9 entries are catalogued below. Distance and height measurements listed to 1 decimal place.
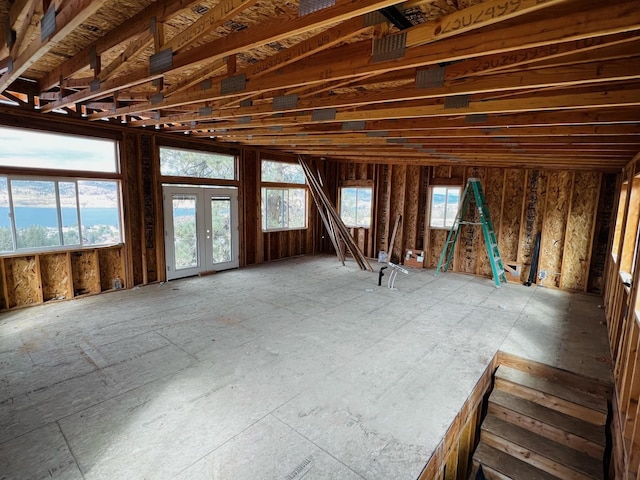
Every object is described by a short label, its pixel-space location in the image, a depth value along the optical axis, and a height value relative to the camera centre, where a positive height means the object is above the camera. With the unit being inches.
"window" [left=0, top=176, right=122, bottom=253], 188.4 -14.9
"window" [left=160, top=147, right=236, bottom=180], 260.1 +23.0
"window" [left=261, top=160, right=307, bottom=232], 338.6 -3.5
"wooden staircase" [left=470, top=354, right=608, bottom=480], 120.8 -90.1
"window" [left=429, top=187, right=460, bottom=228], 327.0 -10.2
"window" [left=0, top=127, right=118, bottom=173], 187.2 +23.2
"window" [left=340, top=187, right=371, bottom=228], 383.2 -14.1
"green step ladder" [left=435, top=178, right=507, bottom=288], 280.5 -29.4
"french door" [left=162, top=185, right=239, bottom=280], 264.7 -32.4
